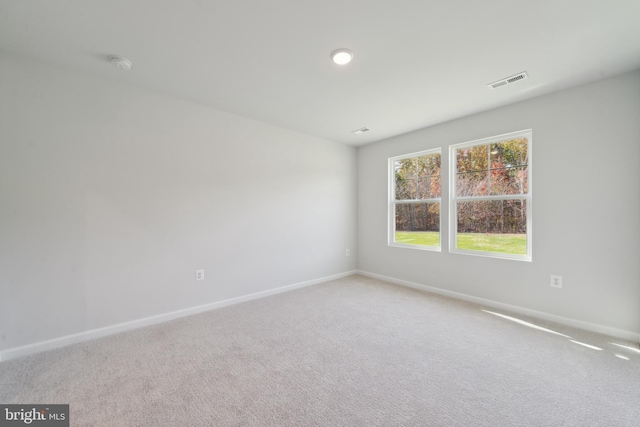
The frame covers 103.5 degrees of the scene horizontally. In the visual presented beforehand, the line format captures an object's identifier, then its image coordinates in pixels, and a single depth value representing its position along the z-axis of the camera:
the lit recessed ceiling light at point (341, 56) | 2.01
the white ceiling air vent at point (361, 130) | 3.82
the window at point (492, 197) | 2.98
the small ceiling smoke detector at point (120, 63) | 2.08
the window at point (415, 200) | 3.80
